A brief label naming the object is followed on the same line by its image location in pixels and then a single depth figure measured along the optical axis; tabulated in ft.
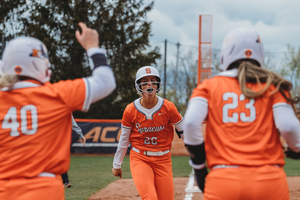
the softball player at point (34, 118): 15.53
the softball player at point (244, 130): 15.40
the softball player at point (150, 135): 31.99
